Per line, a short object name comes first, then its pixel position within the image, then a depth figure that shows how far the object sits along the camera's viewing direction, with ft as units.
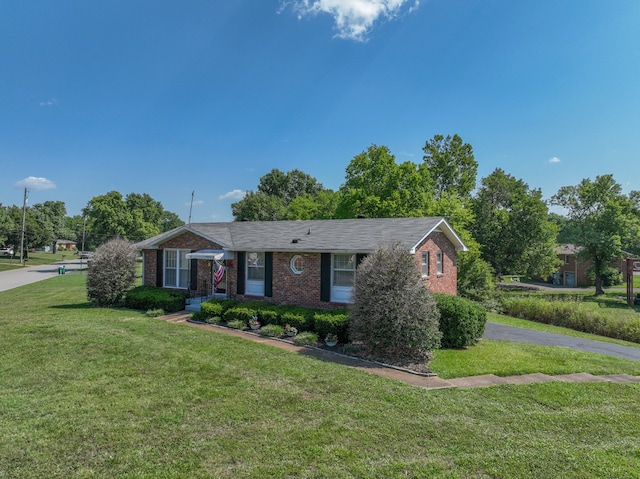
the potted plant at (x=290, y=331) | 37.40
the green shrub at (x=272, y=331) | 37.55
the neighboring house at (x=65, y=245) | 352.90
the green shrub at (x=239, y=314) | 41.81
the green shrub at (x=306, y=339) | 34.63
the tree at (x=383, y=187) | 92.79
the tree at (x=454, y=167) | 118.11
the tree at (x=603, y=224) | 110.76
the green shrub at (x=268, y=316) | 40.40
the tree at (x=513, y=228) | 115.24
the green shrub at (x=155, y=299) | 50.14
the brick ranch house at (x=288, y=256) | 44.93
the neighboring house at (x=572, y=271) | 149.18
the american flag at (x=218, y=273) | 48.87
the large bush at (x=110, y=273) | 53.31
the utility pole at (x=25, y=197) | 149.18
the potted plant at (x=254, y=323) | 40.50
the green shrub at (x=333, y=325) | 34.81
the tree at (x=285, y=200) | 137.39
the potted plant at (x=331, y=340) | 34.04
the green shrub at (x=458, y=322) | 34.47
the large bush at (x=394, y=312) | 29.50
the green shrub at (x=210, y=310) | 44.62
